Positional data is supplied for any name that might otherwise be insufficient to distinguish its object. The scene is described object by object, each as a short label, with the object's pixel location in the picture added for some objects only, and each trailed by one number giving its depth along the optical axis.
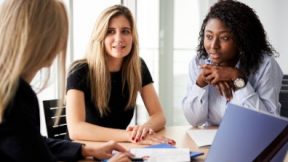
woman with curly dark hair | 1.79
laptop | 0.82
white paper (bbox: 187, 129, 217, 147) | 1.49
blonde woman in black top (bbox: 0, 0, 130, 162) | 0.85
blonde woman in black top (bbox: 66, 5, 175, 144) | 1.81
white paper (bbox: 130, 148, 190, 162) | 1.26
